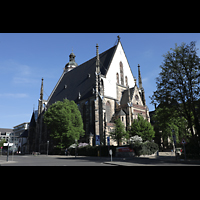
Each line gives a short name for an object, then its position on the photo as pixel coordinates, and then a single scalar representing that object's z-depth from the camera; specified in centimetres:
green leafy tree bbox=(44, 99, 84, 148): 3919
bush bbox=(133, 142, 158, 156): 2725
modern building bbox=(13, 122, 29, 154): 7276
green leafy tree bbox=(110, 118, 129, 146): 3472
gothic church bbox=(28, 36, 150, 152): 3994
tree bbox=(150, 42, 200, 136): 2100
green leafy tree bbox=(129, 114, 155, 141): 3637
